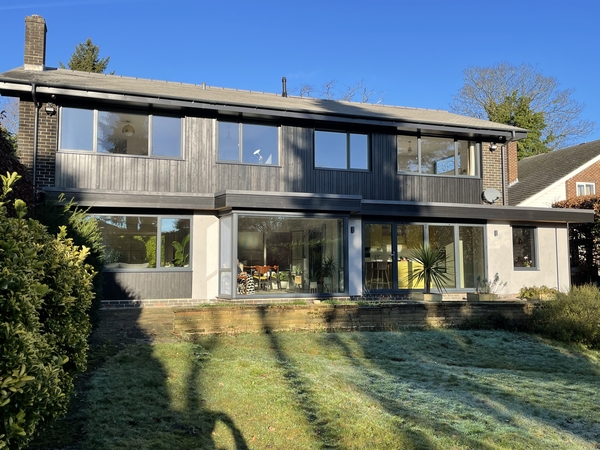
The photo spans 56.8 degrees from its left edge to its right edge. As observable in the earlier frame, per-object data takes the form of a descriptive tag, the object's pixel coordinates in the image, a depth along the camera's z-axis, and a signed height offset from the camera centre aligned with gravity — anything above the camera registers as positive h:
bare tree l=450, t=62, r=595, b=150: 38.50 +11.76
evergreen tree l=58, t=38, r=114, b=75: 31.84 +12.21
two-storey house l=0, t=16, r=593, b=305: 12.97 +1.95
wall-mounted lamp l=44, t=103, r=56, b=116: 12.78 +3.67
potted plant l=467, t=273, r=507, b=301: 15.62 -0.60
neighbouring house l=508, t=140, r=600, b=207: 25.55 +3.94
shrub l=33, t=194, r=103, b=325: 8.56 +0.64
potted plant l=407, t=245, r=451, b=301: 13.49 -0.13
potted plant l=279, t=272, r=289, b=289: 13.44 -0.35
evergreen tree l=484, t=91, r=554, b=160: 37.19 +9.79
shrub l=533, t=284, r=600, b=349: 10.38 -1.03
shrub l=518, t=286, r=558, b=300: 13.93 -0.75
